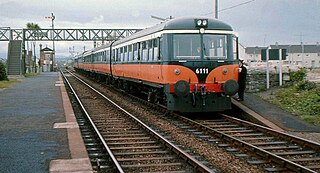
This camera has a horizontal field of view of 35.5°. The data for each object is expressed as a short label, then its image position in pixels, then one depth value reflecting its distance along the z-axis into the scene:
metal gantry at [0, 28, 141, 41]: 68.25
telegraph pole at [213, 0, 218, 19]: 22.98
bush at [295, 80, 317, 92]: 17.97
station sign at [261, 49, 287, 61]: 19.03
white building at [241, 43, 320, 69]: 107.00
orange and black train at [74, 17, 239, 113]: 14.28
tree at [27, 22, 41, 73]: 86.66
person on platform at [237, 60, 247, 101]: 16.87
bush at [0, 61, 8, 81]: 38.50
